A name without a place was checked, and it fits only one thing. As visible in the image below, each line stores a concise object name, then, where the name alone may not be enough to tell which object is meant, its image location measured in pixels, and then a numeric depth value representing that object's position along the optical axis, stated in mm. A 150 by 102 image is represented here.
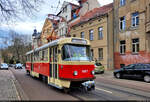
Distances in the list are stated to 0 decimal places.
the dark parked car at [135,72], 12428
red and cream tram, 7508
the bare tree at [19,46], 60075
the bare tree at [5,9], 10389
